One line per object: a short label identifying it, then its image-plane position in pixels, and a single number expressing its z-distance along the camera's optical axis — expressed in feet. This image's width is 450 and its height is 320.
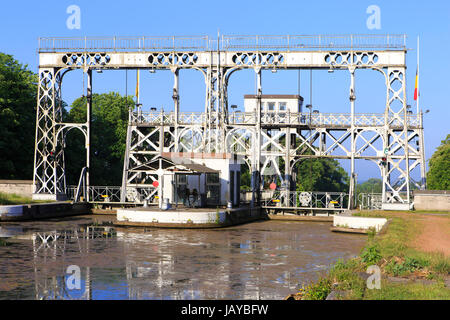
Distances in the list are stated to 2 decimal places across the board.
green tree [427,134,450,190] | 260.21
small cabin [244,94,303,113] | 285.02
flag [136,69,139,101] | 221.46
